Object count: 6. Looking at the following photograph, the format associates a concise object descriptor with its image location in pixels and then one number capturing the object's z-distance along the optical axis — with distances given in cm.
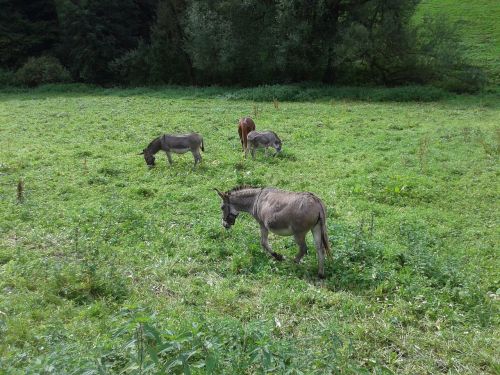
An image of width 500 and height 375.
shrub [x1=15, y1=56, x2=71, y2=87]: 3756
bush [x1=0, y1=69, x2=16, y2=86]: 3774
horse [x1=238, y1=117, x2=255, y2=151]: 1619
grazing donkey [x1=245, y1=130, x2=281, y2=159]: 1512
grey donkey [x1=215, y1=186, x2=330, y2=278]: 788
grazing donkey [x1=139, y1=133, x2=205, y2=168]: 1434
